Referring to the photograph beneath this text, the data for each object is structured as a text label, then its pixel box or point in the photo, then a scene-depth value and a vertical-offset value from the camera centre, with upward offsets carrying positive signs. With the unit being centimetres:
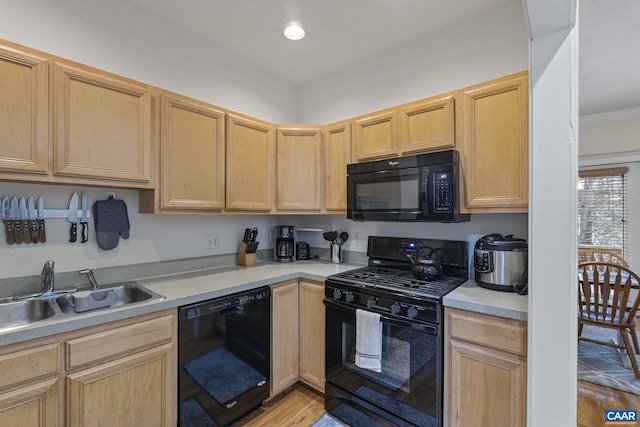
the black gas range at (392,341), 154 -78
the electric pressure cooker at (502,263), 160 -29
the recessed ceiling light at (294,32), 212 +142
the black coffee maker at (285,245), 266 -30
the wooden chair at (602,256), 362 -58
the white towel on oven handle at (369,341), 169 -79
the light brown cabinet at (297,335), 204 -91
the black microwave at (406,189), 176 +17
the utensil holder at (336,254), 260 -38
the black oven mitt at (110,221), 179 -5
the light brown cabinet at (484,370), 134 -80
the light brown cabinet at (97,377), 111 -74
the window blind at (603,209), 385 +6
